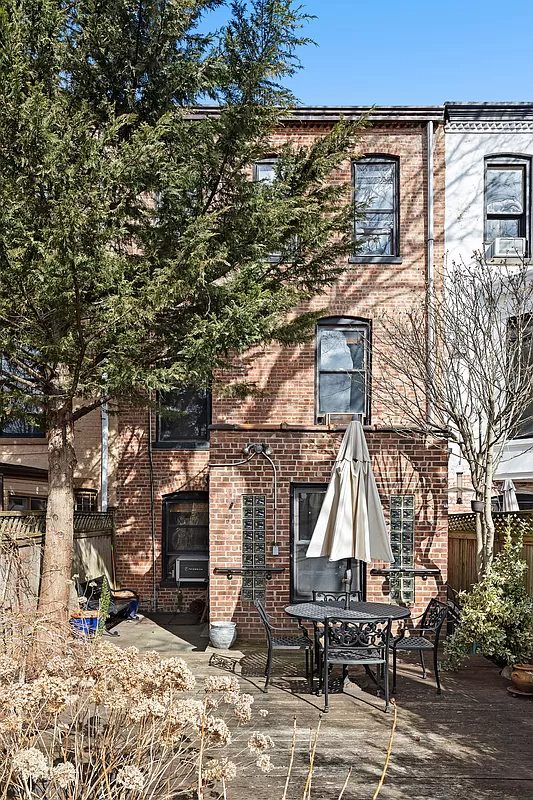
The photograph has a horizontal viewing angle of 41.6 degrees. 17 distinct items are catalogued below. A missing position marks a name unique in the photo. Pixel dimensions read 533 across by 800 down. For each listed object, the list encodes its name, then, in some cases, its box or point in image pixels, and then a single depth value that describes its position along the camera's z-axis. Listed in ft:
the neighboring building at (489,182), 44.80
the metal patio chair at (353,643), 23.53
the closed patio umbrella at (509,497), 38.45
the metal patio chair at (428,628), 25.46
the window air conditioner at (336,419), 41.96
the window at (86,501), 45.44
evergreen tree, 22.62
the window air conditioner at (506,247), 44.60
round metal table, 24.86
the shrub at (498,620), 26.94
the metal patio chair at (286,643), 25.13
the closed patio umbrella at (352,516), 27.78
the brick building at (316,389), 42.47
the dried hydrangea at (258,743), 11.52
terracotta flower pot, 25.02
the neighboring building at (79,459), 44.88
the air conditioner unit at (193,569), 44.91
